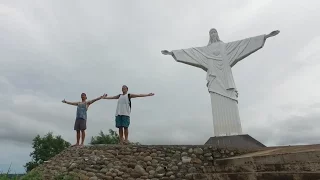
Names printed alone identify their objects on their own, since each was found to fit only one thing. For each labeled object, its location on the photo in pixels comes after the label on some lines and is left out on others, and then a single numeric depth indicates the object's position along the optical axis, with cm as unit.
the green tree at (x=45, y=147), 1740
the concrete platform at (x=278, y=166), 311
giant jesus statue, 724
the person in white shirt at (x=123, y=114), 544
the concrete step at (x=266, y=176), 294
